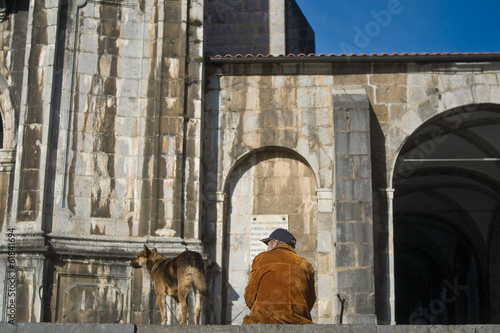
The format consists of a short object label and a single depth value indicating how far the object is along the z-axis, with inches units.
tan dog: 484.4
